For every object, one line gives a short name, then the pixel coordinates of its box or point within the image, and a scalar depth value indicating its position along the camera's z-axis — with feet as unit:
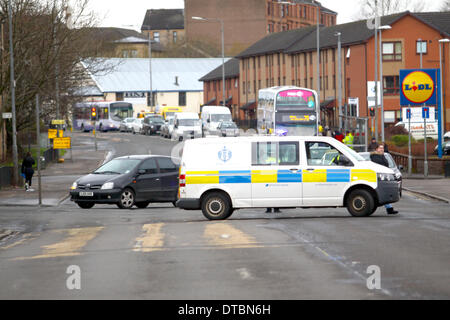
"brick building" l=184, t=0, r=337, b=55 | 463.01
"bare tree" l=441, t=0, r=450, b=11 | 379.96
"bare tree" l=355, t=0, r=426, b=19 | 344.49
